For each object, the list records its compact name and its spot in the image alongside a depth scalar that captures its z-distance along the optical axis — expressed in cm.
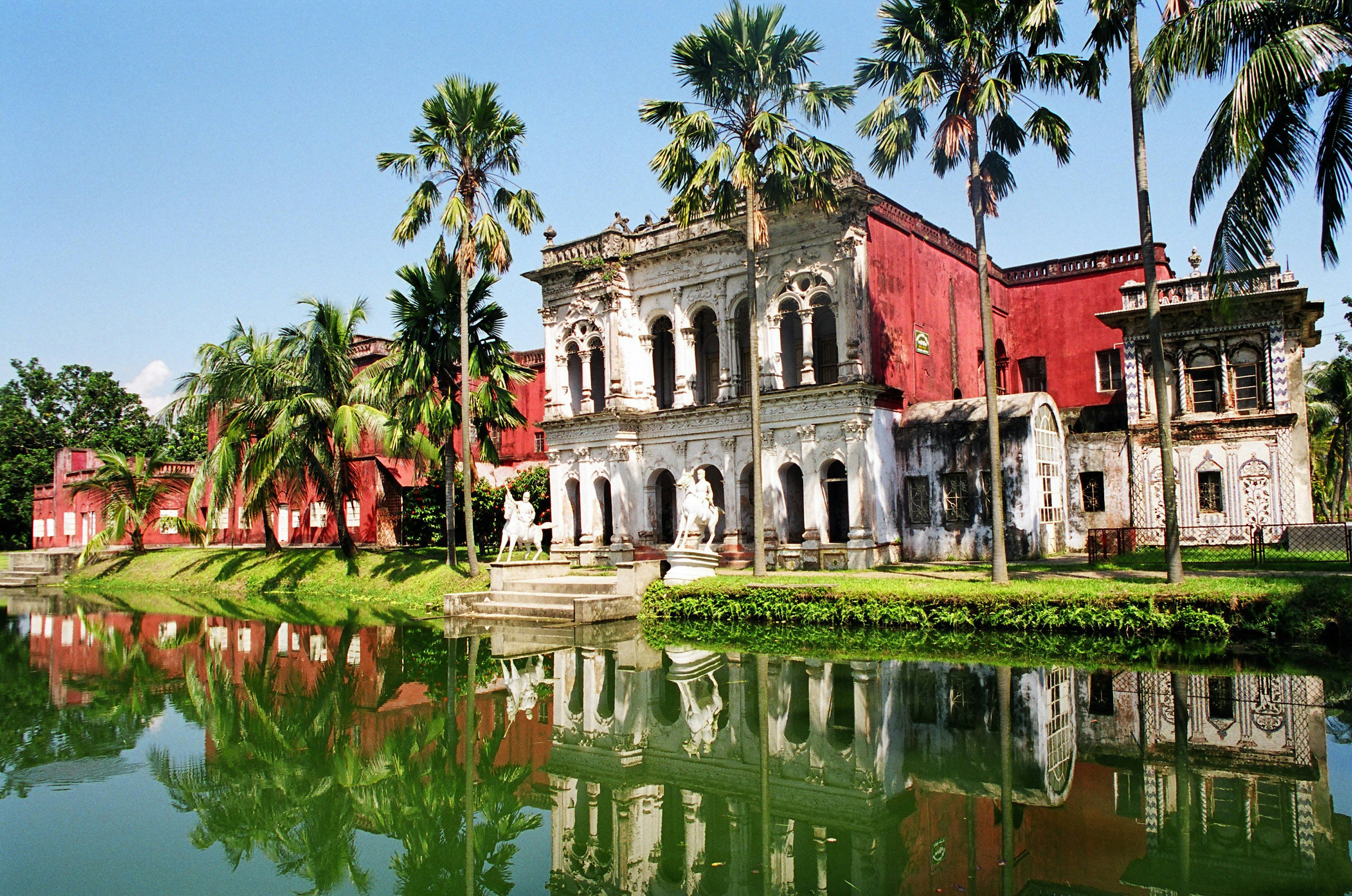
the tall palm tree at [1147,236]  1421
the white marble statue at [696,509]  2019
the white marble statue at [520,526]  2288
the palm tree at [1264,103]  1073
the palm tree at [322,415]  2612
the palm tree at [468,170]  2177
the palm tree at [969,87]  1662
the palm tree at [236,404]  2792
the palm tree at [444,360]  2397
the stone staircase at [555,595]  1802
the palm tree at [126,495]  3394
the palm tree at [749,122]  1883
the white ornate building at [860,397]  2297
